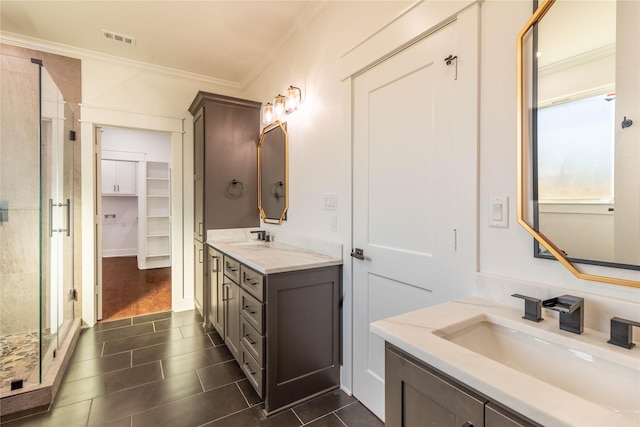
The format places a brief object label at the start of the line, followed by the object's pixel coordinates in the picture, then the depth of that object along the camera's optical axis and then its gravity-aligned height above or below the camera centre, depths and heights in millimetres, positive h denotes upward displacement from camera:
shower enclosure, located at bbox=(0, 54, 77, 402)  2125 -61
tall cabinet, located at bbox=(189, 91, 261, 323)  3027 +490
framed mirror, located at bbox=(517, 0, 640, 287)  839 +256
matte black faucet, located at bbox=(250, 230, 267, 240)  3010 -238
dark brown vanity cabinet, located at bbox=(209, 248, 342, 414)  1759 -783
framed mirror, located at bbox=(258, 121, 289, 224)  2764 +388
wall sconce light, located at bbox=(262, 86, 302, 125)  2465 +958
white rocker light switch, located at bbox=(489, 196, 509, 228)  1136 +0
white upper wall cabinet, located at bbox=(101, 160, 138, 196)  6449 +762
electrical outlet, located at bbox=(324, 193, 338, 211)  2088 +74
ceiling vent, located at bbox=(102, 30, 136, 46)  2686 +1650
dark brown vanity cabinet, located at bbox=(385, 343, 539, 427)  640 -475
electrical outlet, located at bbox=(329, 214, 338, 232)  2096 -83
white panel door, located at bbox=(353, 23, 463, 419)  1361 +116
